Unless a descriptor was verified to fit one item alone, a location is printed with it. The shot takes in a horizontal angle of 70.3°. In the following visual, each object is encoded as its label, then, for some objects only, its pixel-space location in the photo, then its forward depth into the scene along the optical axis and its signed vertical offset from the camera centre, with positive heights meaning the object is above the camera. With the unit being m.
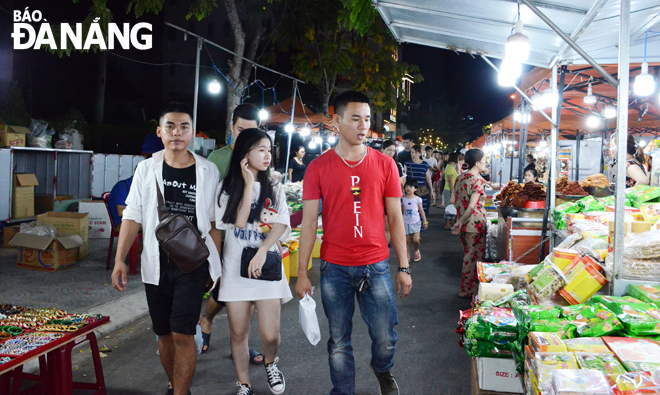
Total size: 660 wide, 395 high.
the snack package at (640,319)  2.42 -0.61
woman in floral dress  6.17 -0.28
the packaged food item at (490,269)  4.45 -0.69
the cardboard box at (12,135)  9.69 +1.02
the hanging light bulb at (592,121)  13.19 +2.33
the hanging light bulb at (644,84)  6.96 +1.82
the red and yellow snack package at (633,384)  1.91 -0.75
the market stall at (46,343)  2.76 -0.97
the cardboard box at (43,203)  11.06 -0.43
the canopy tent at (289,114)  15.19 +2.60
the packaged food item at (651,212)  3.96 -0.07
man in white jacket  3.03 -0.30
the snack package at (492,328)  2.85 -0.79
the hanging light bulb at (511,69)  4.31 +1.24
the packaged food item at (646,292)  2.76 -0.54
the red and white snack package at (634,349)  2.15 -0.70
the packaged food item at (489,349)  2.88 -0.93
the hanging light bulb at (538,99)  8.71 +1.97
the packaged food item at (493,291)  3.66 -0.72
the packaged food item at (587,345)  2.28 -0.71
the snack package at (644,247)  3.13 -0.29
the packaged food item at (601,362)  2.10 -0.74
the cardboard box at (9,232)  7.88 -0.82
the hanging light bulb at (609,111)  11.50 +2.28
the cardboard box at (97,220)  8.93 -0.65
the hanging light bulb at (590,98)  9.76 +2.18
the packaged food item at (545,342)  2.27 -0.70
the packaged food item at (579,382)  1.95 -0.77
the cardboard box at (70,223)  7.34 -0.60
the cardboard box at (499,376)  2.93 -1.11
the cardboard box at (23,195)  9.59 -0.23
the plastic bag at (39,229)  6.80 -0.66
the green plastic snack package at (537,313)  2.71 -0.66
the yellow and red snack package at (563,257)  3.46 -0.42
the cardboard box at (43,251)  6.58 -0.95
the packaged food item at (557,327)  2.54 -0.70
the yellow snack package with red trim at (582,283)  3.17 -0.56
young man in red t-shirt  3.01 -0.29
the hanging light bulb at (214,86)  11.77 +2.62
